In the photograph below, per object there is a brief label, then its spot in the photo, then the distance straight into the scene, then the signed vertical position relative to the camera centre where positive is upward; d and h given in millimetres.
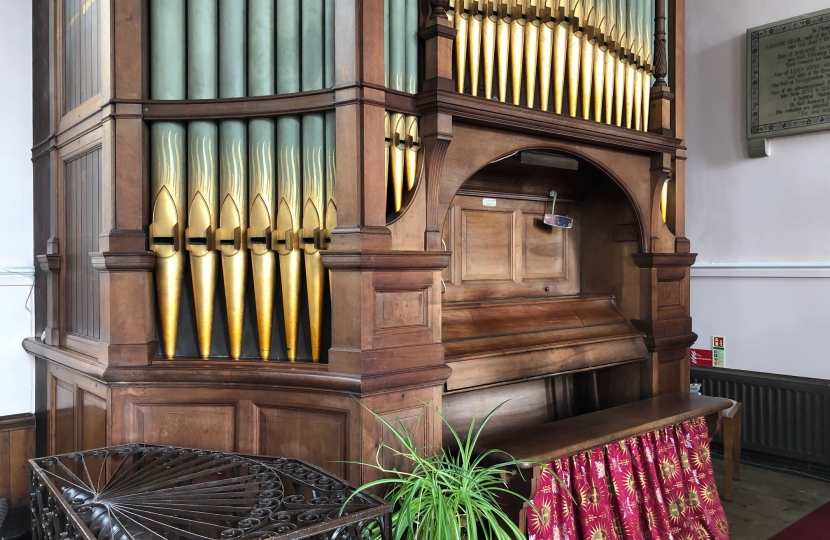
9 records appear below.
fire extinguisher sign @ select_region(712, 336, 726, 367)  4816 -665
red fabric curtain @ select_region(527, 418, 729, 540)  2676 -1020
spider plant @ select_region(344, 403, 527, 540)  2020 -760
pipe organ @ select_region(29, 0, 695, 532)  2387 +221
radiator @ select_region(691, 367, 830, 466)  4262 -1012
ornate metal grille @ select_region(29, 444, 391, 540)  1680 -659
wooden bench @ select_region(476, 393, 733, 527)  2504 -728
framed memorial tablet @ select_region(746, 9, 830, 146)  4316 +1257
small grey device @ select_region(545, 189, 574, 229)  3684 +239
